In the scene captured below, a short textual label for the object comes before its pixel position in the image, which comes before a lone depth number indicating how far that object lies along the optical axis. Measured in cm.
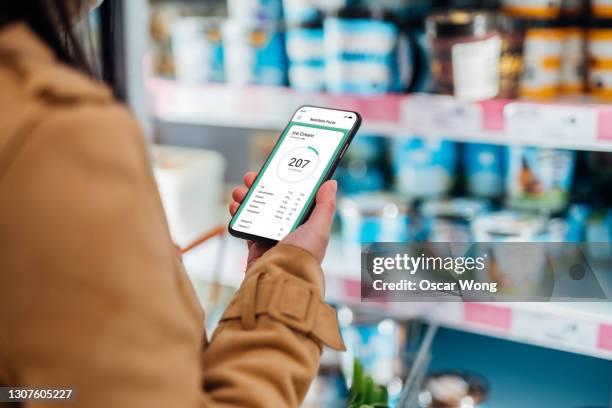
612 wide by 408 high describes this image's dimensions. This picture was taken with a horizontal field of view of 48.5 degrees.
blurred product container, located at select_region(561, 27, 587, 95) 130
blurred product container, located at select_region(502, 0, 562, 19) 128
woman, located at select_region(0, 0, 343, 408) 50
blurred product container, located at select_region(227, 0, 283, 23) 156
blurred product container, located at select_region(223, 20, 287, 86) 154
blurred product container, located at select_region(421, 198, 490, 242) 142
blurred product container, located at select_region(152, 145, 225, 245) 174
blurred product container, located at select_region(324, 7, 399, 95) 141
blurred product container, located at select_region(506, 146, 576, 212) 138
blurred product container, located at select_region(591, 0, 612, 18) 123
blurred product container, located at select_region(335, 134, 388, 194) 169
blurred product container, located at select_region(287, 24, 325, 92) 147
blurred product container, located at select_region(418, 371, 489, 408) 130
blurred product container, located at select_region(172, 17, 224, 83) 162
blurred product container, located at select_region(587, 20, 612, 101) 124
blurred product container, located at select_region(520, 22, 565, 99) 130
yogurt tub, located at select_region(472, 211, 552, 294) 93
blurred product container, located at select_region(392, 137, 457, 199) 155
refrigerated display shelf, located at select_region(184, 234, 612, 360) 120
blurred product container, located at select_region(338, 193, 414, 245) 146
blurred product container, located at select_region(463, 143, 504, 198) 151
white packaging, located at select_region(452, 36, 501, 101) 128
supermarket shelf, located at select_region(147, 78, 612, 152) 120
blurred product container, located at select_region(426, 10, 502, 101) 127
